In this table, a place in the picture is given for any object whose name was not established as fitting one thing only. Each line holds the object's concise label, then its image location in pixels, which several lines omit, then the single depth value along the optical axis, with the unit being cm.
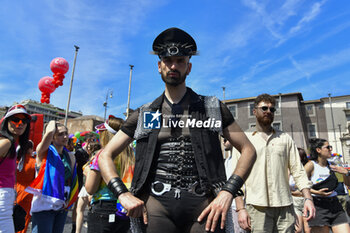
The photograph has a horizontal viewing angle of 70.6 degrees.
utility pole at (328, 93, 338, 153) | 4144
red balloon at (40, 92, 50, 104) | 1203
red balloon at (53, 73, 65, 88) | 1239
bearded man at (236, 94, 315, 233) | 317
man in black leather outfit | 168
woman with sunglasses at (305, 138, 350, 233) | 446
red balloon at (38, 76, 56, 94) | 1222
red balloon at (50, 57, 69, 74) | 1218
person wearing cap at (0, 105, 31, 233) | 304
